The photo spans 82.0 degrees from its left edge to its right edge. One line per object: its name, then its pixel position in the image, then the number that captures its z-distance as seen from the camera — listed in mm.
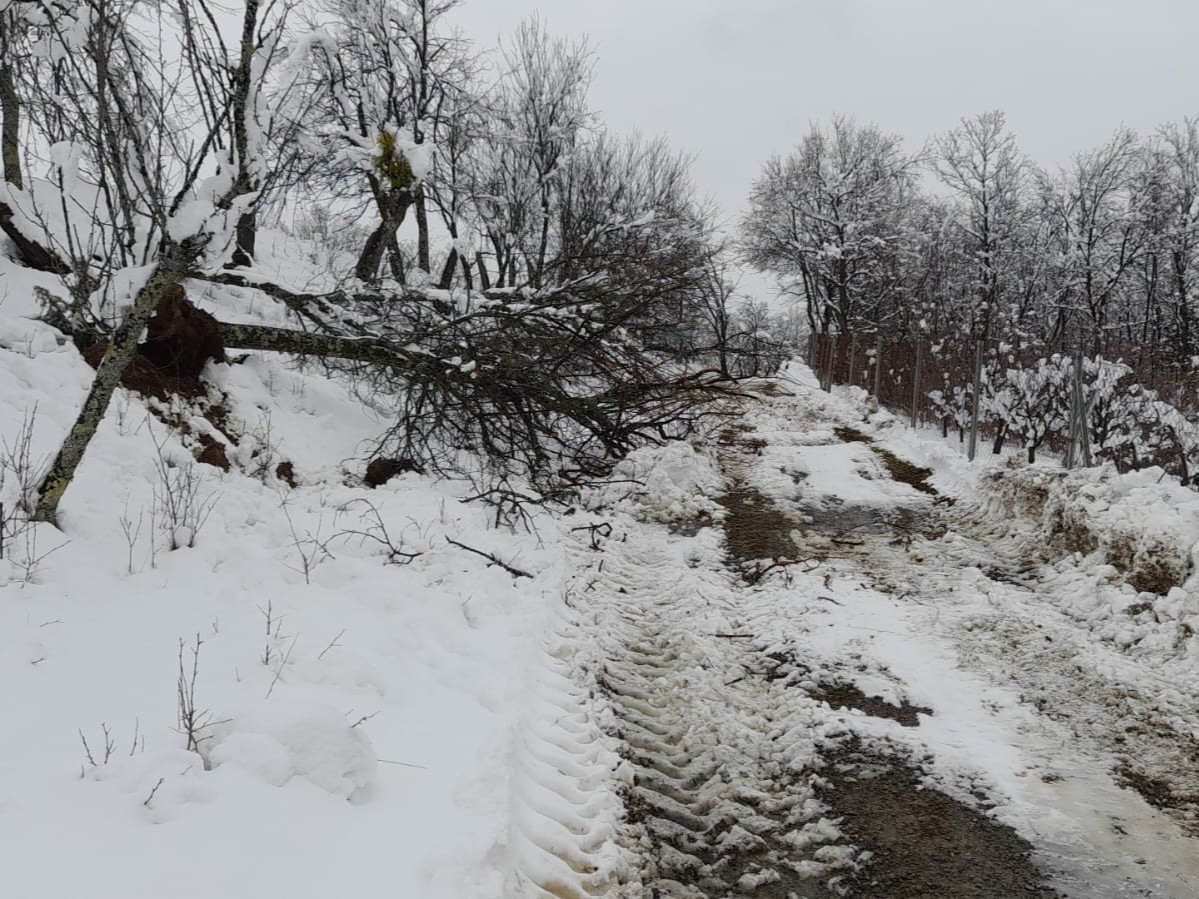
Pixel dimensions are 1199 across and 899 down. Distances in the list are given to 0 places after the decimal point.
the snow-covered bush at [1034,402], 10508
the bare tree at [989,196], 28953
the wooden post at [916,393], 14406
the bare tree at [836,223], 28969
